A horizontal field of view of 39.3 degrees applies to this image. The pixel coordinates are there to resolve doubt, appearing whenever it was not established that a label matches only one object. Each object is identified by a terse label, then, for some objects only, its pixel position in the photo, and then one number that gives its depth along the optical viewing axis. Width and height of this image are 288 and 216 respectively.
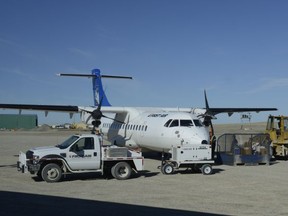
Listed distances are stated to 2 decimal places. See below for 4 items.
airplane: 19.59
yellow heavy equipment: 23.41
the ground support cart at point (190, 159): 17.12
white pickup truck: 14.67
